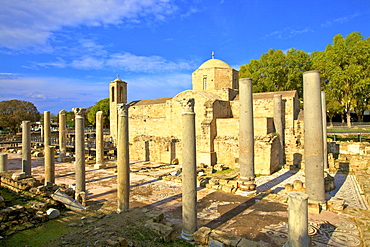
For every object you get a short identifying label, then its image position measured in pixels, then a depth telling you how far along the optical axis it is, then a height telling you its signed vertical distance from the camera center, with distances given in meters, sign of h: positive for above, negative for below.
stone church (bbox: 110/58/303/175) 16.12 +0.06
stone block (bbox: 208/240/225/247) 5.13 -2.54
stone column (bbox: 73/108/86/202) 9.22 -0.82
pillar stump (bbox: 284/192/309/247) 4.75 -1.97
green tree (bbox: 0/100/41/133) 40.62 +3.47
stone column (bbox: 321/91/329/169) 14.18 +0.06
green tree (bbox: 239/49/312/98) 28.55 +6.85
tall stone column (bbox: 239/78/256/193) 9.28 -0.40
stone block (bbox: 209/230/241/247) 5.24 -2.56
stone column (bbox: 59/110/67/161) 17.41 -0.28
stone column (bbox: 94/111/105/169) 15.43 -0.84
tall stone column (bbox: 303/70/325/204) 7.54 -0.51
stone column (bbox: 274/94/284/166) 16.31 +0.39
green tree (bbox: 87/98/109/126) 47.81 +4.31
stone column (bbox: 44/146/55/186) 10.61 -1.55
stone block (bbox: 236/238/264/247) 5.07 -2.55
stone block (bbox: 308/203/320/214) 7.41 -2.62
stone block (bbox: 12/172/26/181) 10.50 -1.97
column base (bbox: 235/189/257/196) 9.18 -2.59
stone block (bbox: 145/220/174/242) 5.61 -2.48
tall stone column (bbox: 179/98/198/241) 5.81 -1.12
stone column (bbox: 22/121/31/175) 11.90 -0.77
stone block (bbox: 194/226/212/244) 5.54 -2.55
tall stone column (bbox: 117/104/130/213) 7.47 -0.97
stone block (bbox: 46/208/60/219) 7.24 -2.53
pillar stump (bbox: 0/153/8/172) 12.65 -1.57
